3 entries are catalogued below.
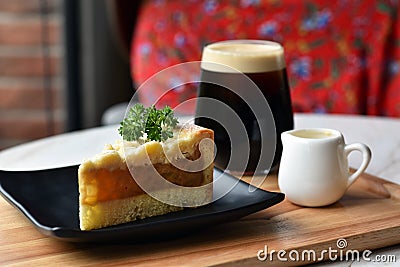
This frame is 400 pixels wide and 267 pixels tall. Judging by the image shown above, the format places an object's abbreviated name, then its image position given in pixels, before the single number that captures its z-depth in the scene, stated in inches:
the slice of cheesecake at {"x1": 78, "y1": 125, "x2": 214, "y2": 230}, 22.4
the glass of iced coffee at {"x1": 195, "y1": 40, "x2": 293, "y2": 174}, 27.7
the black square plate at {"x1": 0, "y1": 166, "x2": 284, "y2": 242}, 21.8
